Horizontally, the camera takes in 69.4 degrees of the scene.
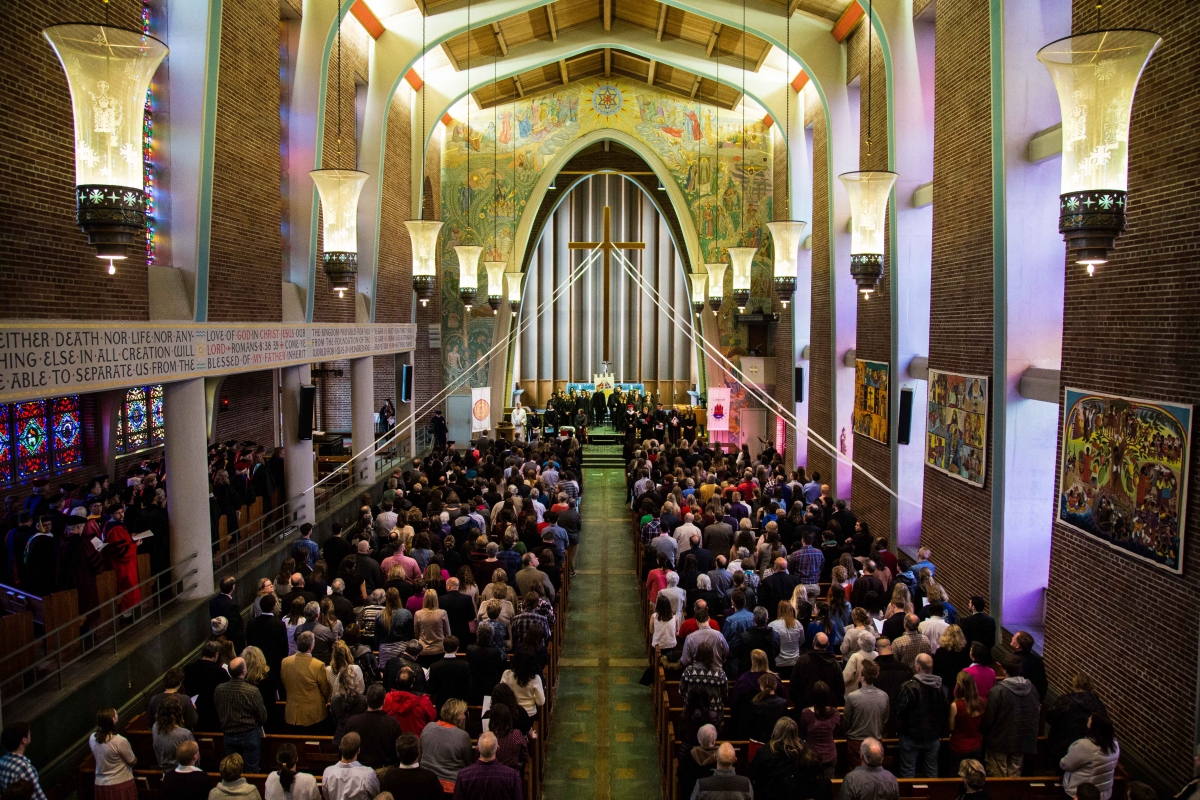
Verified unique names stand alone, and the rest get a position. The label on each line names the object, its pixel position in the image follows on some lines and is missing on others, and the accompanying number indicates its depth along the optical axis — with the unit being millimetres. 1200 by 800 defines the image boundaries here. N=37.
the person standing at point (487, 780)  4941
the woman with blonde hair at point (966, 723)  5953
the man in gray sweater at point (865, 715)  5996
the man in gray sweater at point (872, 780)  4941
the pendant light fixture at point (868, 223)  10219
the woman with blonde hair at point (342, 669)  6230
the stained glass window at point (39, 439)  10922
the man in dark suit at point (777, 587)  8406
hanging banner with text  6258
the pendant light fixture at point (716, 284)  20047
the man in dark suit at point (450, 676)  6379
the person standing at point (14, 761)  4914
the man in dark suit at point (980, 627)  7395
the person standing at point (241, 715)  5785
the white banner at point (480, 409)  20469
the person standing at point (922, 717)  5898
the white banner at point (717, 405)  21750
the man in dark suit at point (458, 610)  7746
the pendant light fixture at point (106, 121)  5992
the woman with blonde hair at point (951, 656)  6586
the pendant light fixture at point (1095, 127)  5777
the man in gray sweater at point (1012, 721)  5852
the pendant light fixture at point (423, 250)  14727
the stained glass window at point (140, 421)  13281
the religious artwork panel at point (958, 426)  10109
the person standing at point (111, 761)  5246
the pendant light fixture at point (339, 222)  10703
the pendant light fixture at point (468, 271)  17266
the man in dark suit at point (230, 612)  7629
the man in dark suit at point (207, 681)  6258
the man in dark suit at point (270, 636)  7105
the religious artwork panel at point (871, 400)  14016
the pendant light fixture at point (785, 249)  13539
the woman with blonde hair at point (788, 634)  7273
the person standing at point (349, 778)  4926
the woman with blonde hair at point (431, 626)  7262
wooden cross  22741
